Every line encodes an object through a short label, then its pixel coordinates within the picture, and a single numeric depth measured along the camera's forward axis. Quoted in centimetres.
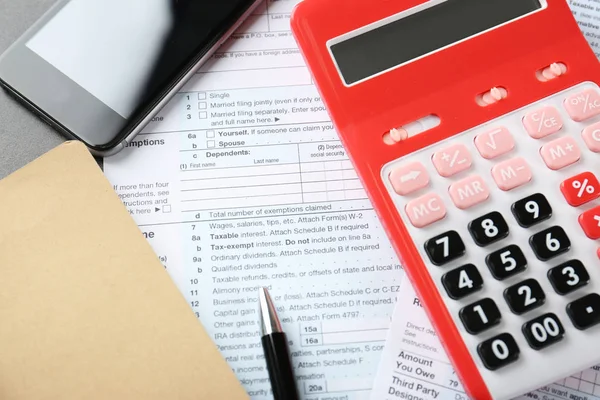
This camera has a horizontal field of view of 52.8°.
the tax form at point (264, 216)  42
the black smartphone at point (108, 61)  44
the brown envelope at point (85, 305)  40
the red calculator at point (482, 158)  37
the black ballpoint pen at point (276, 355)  39
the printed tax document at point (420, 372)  40
